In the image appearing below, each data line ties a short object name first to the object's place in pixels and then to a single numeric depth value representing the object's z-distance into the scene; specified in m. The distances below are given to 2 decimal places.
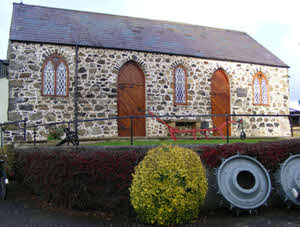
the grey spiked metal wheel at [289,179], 5.40
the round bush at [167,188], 4.68
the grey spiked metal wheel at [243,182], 5.23
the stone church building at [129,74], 12.27
